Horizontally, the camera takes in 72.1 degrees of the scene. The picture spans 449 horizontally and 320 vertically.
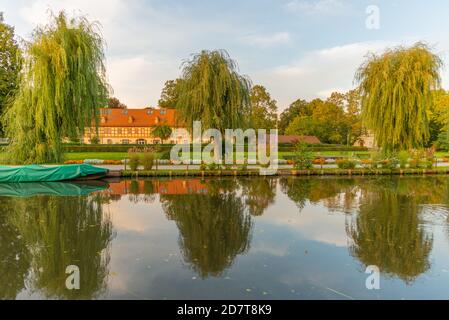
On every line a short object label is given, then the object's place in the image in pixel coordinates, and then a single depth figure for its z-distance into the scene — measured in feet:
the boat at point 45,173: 47.01
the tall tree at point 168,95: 186.30
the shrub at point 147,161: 60.18
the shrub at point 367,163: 68.68
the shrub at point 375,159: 67.70
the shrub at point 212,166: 61.62
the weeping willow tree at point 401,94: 66.23
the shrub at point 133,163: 59.52
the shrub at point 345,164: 66.39
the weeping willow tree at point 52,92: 51.44
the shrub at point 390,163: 66.28
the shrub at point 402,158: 67.77
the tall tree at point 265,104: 162.61
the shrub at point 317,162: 78.60
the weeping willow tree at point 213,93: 64.54
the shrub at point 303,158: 64.80
